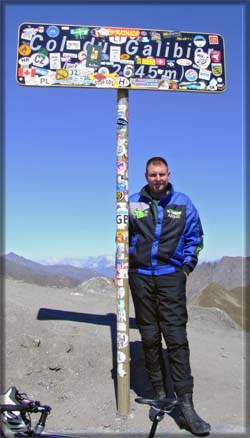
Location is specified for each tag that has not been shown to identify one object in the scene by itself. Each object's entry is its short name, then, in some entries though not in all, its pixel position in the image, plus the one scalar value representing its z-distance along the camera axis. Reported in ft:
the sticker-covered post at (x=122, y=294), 13.76
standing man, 13.09
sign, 14.52
